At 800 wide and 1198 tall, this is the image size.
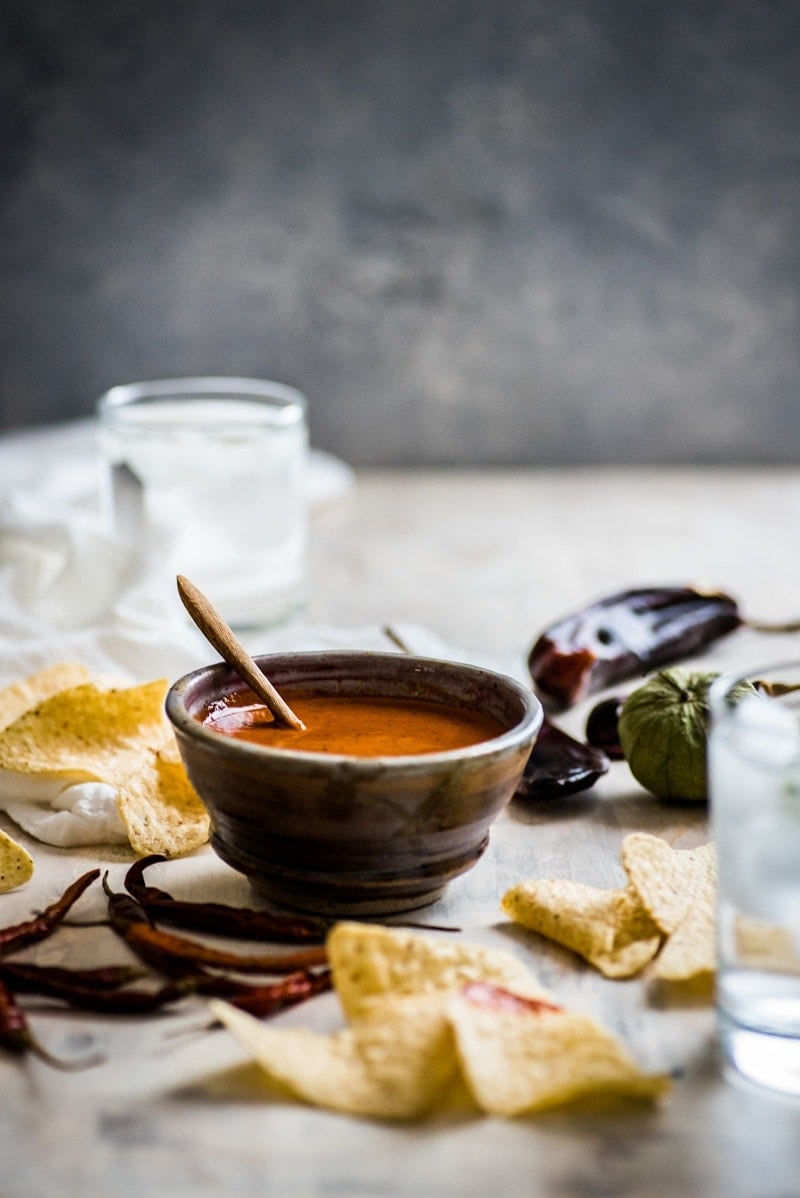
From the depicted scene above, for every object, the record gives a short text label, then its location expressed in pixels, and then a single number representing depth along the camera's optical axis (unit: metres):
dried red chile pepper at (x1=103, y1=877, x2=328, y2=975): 0.76
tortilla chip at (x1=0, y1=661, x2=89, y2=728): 0.95
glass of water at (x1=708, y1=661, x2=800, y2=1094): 0.70
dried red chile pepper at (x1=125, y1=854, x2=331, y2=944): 0.78
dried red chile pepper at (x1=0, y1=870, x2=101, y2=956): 0.78
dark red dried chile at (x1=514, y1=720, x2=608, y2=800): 0.91
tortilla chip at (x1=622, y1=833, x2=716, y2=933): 0.78
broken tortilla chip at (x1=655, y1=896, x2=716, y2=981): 0.76
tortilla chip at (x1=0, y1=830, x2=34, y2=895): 0.82
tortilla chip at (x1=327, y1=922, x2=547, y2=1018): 0.73
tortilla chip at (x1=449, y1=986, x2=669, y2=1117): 0.69
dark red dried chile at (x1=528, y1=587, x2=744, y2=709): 1.05
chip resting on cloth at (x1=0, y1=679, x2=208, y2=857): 0.86
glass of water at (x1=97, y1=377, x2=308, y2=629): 1.15
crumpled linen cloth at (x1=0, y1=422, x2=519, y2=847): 1.05
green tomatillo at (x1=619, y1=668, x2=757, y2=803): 0.90
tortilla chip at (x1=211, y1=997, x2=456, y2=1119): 0.70
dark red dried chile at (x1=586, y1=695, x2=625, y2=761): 0.97
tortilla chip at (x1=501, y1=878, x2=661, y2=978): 0.77
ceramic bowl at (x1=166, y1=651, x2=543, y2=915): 0.77
